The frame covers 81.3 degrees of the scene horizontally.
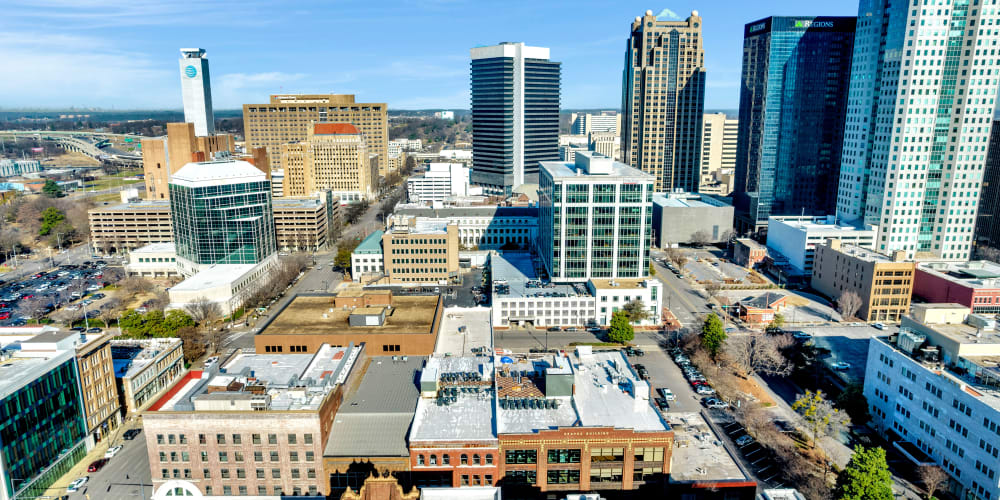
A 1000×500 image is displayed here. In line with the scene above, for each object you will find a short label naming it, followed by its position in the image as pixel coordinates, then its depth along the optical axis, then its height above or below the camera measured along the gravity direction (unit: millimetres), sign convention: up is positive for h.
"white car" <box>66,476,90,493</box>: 61844 -35750
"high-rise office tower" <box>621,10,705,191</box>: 195500 +27592
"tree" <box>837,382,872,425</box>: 73562 -32667
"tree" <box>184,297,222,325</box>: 104662 -29629
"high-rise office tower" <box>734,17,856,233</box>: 162500 +9555
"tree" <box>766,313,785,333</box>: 101250 -31590
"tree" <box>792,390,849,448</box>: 68250 -32049
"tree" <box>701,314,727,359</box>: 91250 -29612
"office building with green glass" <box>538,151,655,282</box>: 109625 -14657
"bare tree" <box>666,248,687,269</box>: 147750 -29183
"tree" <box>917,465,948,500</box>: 57656 -32801
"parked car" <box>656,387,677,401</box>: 79794 -34069
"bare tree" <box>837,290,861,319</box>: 109812 -29896
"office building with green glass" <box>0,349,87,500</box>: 56781 -28576
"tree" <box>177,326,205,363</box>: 92688 -31363
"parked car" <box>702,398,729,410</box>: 78562 -34650
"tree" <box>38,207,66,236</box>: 172750 -22038
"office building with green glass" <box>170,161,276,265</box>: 124750 -14544
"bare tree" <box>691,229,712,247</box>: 170000 -26793
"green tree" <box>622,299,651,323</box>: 106875 -30218
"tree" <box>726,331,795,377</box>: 87000 -31697
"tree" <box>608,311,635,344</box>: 97875 -30940
